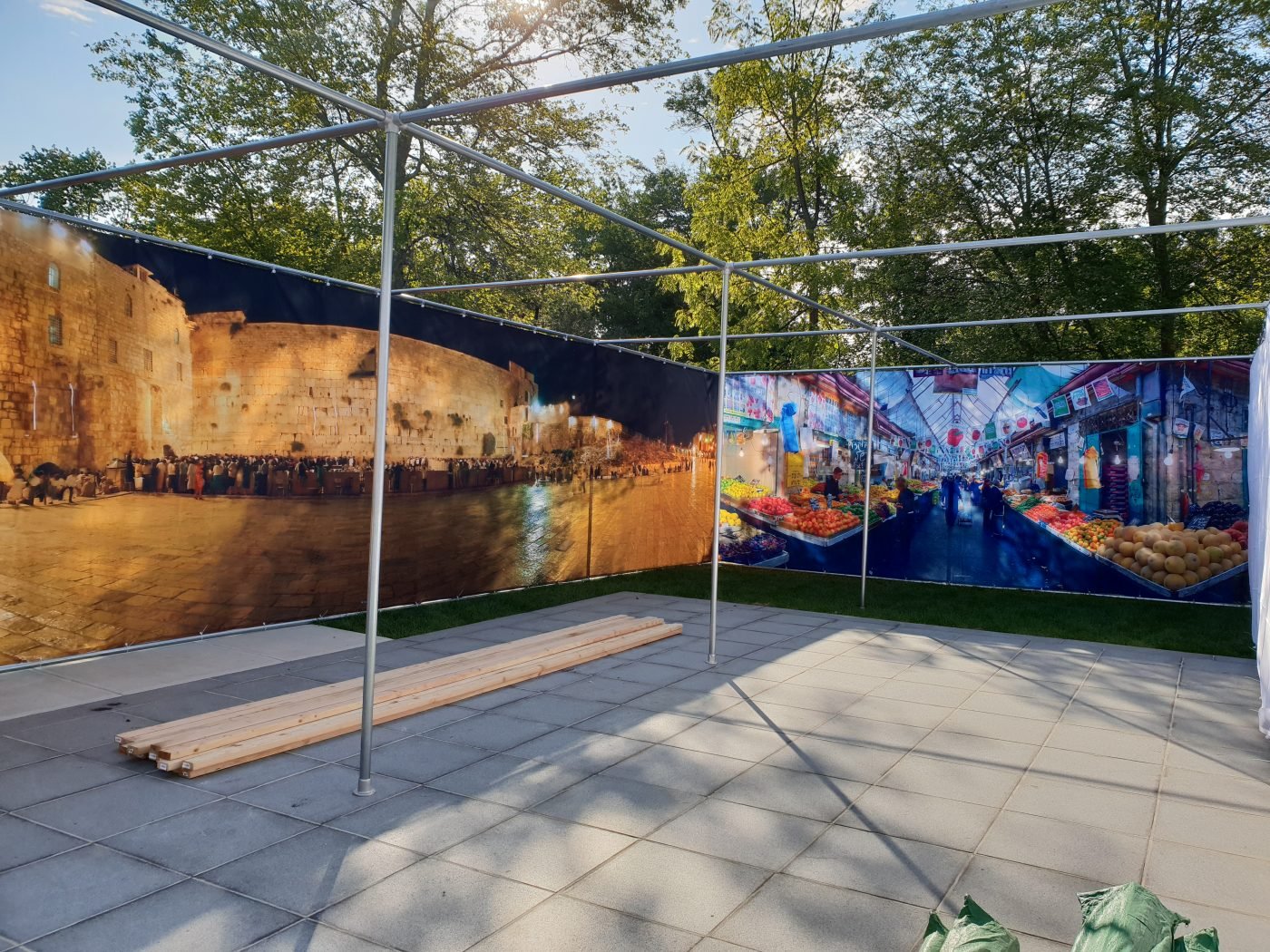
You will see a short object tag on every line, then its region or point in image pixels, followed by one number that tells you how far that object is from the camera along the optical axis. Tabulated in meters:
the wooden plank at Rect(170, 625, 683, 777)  4.39
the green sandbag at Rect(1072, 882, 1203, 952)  1.61
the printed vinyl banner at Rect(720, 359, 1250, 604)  10.53
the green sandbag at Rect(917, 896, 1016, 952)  1.65
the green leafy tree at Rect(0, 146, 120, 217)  15.73
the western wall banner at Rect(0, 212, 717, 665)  6.09
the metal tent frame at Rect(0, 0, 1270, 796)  3.23
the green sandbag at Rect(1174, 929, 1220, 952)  1.60
